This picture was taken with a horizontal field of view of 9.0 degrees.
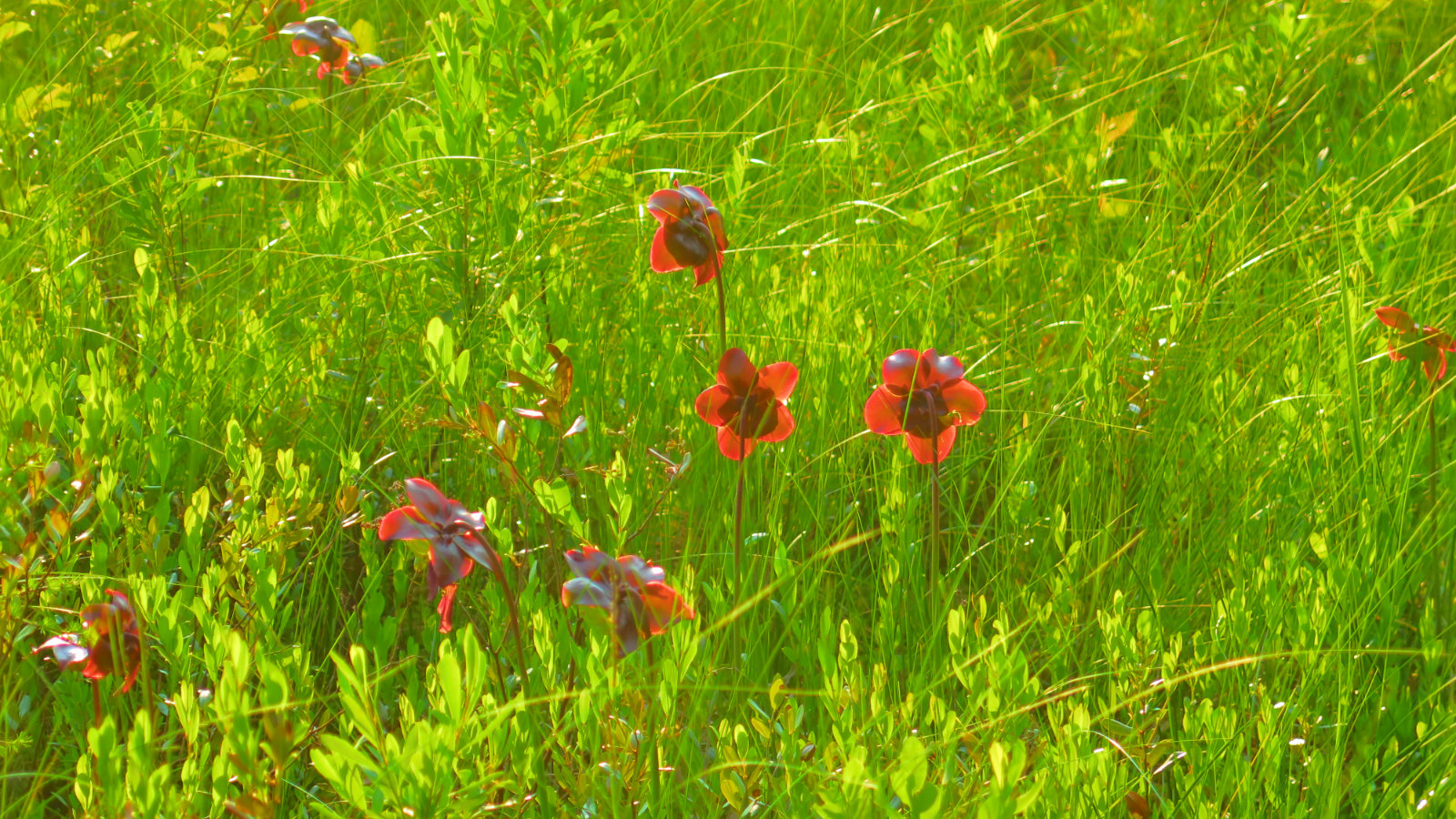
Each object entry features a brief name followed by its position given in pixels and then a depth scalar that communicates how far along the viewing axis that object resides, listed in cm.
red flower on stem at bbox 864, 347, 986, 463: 441
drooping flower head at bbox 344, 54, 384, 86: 486
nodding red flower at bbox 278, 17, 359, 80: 481
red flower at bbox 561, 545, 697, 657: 430
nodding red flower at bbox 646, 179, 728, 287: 444
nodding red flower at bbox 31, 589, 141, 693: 431
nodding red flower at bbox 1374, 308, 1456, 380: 457
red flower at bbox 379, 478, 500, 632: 430
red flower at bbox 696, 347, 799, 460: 441
